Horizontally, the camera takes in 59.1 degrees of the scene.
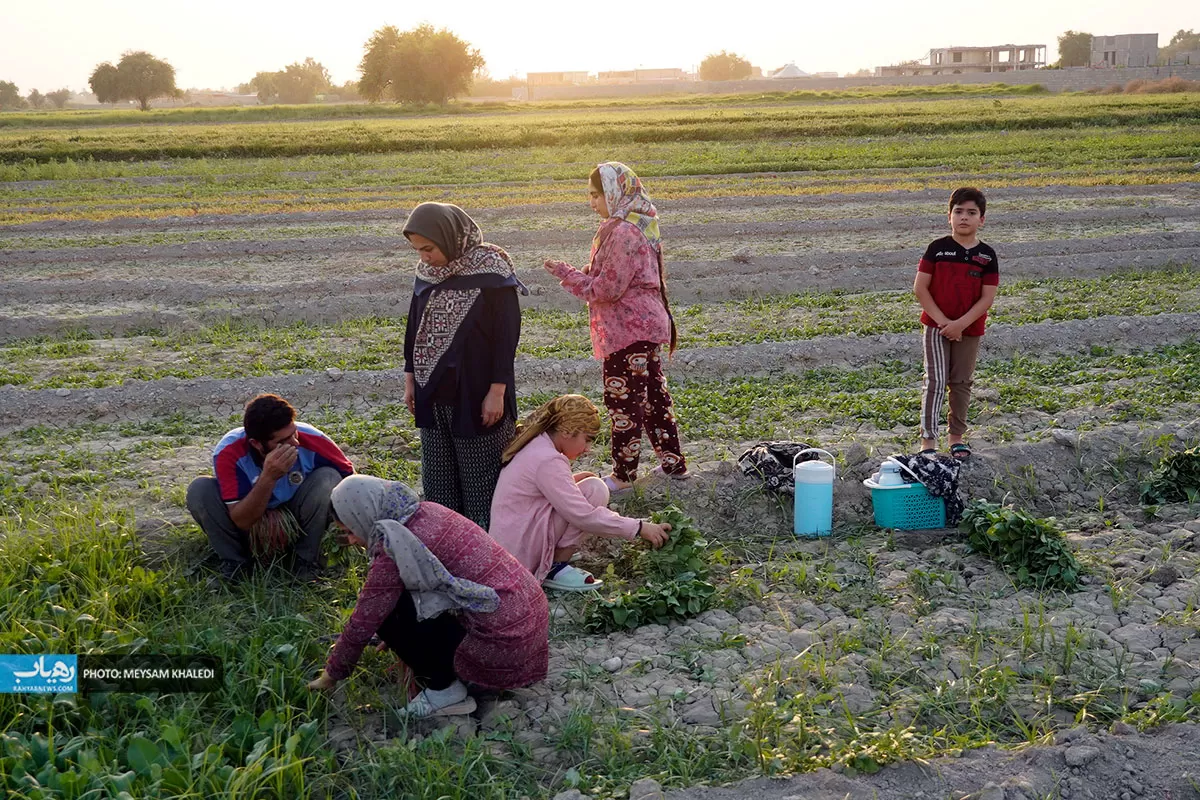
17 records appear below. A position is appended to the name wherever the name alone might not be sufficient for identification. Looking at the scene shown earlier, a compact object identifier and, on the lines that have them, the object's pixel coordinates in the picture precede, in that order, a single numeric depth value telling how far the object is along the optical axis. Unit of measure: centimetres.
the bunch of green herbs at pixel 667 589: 426
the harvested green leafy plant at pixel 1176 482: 533
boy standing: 545
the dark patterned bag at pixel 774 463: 534
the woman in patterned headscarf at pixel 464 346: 438
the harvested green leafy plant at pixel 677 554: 453
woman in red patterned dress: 338
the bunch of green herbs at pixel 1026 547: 443
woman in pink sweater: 429
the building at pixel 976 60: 7669
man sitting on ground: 424
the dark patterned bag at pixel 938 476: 510
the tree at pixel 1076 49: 7781
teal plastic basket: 510
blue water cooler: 501
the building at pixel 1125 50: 7456
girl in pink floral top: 495
